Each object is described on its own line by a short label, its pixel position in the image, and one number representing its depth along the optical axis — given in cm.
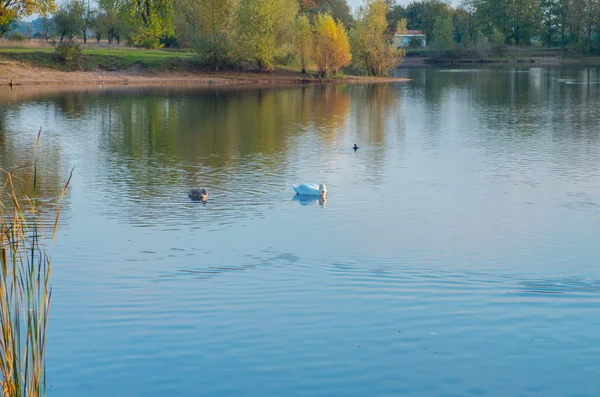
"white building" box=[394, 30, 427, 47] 15050
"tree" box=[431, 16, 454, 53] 12362
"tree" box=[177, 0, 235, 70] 7275
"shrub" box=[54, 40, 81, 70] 6725
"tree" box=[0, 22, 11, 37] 7623
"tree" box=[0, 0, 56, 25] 5294
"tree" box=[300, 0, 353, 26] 10921
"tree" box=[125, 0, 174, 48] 7231
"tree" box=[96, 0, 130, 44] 9779
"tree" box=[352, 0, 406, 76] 7900
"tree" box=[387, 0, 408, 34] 14400
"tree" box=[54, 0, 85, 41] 8538
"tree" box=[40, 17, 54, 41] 9109
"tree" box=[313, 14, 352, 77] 7294
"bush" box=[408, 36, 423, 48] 14350
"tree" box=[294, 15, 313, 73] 7350
